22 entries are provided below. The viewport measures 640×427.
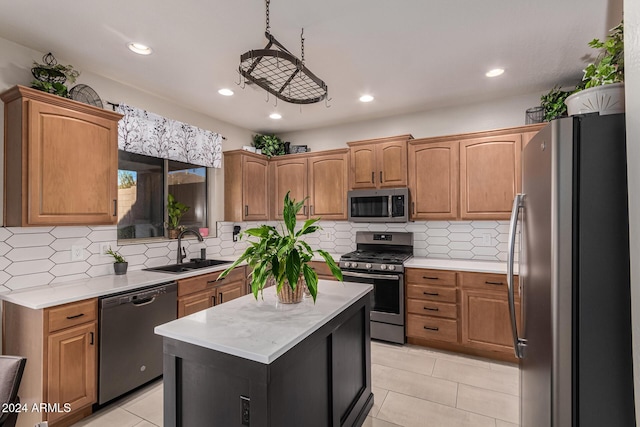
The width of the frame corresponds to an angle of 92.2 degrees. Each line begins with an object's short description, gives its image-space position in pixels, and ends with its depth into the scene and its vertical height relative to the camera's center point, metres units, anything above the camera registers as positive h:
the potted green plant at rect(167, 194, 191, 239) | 3.54 -0.01
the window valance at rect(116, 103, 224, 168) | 3.01 +0.84
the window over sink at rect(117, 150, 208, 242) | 3.17 +0.25
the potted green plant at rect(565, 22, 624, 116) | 1.05 +0.45
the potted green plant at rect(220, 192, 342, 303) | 1.59 -0.24
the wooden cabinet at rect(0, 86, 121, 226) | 2.13 +0.40
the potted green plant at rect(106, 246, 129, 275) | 2.83 -0.45
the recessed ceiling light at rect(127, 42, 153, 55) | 2.35 +1.29
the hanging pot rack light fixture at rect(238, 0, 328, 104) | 1.68 +0.93
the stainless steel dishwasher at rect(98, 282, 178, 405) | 2.29 -0.97
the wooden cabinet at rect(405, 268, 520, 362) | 3.02 -1.01
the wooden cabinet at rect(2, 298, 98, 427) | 2.01 -0.97
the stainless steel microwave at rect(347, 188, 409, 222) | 3.67 +0.11
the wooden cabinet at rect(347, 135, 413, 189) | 3.73 +0.65
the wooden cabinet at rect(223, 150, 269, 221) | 4.14 +0.39
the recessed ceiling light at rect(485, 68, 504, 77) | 2.83 +1.33
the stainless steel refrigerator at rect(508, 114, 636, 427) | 0.88 -0.19
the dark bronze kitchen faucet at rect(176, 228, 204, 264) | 3.38 -0.29
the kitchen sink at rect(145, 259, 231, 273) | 3.20 -0.58
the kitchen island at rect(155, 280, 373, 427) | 1.21 -0.66
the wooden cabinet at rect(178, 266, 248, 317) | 2.89 -0.80
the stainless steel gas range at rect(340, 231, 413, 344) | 3.41 -0.79
